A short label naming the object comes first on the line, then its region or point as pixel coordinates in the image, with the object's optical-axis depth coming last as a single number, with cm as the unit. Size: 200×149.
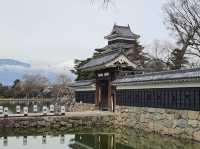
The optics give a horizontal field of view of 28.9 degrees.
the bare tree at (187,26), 3991
